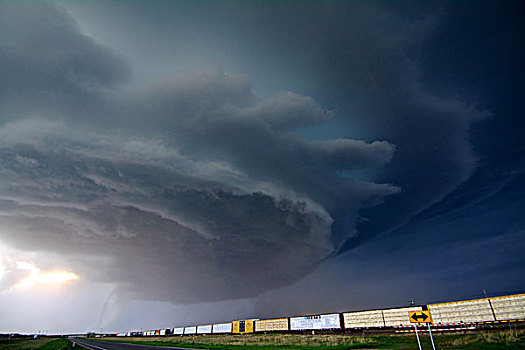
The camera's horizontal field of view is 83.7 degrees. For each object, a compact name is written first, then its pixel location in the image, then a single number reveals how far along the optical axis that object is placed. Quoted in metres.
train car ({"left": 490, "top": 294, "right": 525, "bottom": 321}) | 35.25
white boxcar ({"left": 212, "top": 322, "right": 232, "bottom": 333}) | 101.25
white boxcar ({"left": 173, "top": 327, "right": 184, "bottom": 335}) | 133.50
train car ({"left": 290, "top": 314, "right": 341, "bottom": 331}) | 60.22
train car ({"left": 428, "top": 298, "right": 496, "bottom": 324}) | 38.34
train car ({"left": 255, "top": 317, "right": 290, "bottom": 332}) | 74.69
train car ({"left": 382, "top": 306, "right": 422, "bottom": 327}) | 47.12
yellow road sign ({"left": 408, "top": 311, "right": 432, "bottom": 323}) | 18.02
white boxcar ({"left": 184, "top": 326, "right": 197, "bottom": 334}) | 123.65
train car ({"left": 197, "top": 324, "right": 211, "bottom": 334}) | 115.22
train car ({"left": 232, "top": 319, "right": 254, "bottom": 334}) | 89.55
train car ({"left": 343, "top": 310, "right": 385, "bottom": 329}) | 51.66
